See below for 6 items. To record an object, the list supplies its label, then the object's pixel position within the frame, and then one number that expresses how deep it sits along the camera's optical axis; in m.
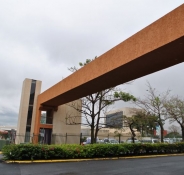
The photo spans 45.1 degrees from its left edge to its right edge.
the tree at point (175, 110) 26.92
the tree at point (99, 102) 21.58
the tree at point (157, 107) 26.28
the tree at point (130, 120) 28.36
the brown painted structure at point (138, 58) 8.10
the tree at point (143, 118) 27.36
